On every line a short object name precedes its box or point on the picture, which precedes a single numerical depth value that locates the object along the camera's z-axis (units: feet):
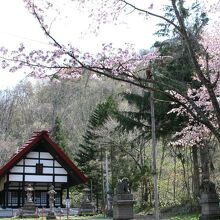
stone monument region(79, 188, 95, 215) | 88.94
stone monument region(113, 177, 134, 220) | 44.04
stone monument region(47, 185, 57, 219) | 70.95
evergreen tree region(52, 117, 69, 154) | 140.14
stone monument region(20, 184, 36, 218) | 76.79
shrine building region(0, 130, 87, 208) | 92.38
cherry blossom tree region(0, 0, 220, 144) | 24.89
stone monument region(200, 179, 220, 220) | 46.21
